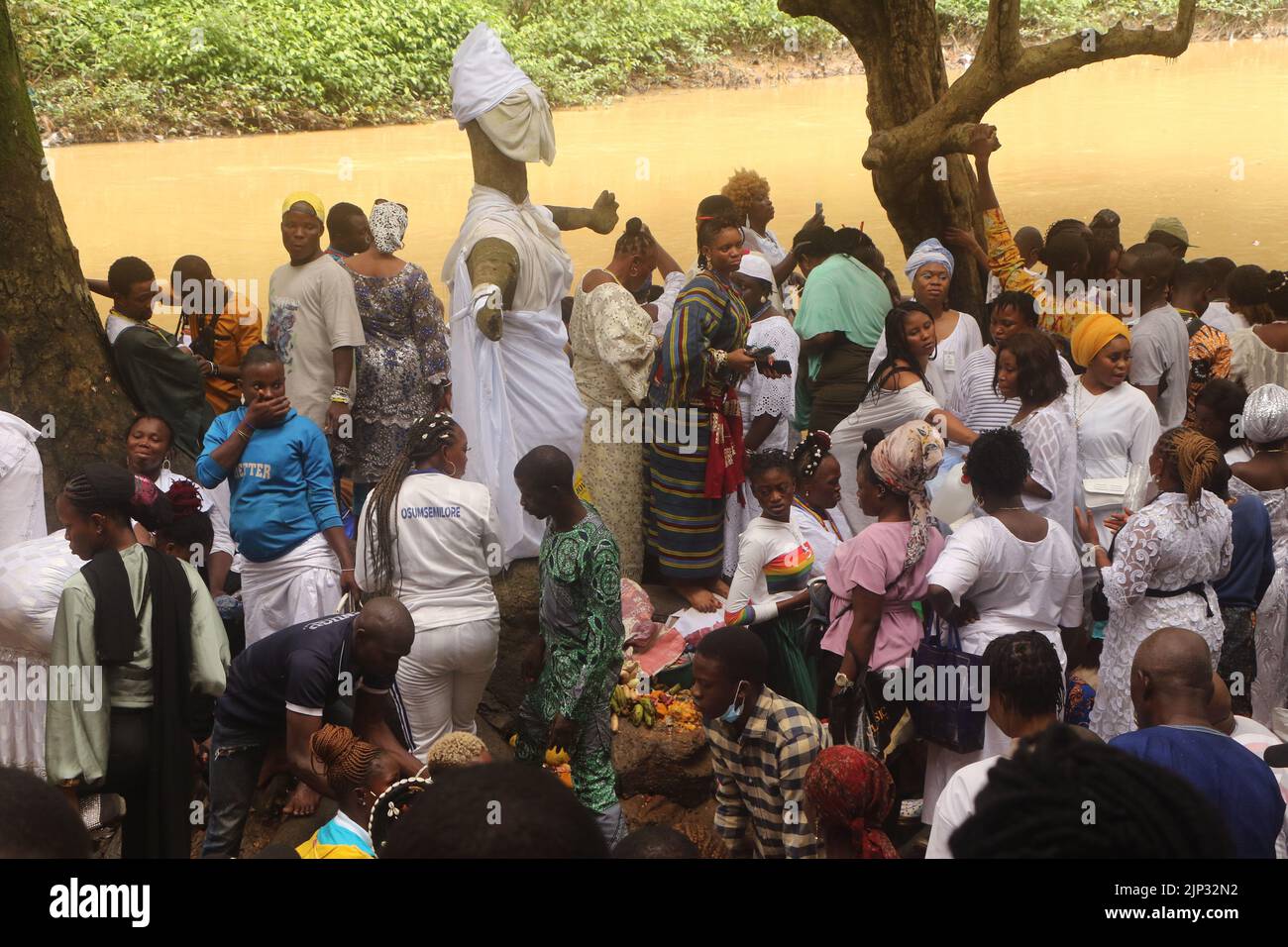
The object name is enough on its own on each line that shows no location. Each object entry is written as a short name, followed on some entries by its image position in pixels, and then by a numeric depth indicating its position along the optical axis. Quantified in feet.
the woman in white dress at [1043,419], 16.52
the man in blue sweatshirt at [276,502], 16.01
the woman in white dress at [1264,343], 20.61
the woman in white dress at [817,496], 16.93
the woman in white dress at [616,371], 19.40
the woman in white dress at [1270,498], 15.40
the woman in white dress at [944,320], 20.33
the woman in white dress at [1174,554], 14.30
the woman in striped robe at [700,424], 18.94
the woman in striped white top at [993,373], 19.10
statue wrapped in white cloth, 18.99
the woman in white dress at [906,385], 18.61
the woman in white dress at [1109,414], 17.61
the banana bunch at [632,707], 16.96
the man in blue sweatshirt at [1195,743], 9.86
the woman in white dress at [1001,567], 13.85
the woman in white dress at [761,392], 20.52
